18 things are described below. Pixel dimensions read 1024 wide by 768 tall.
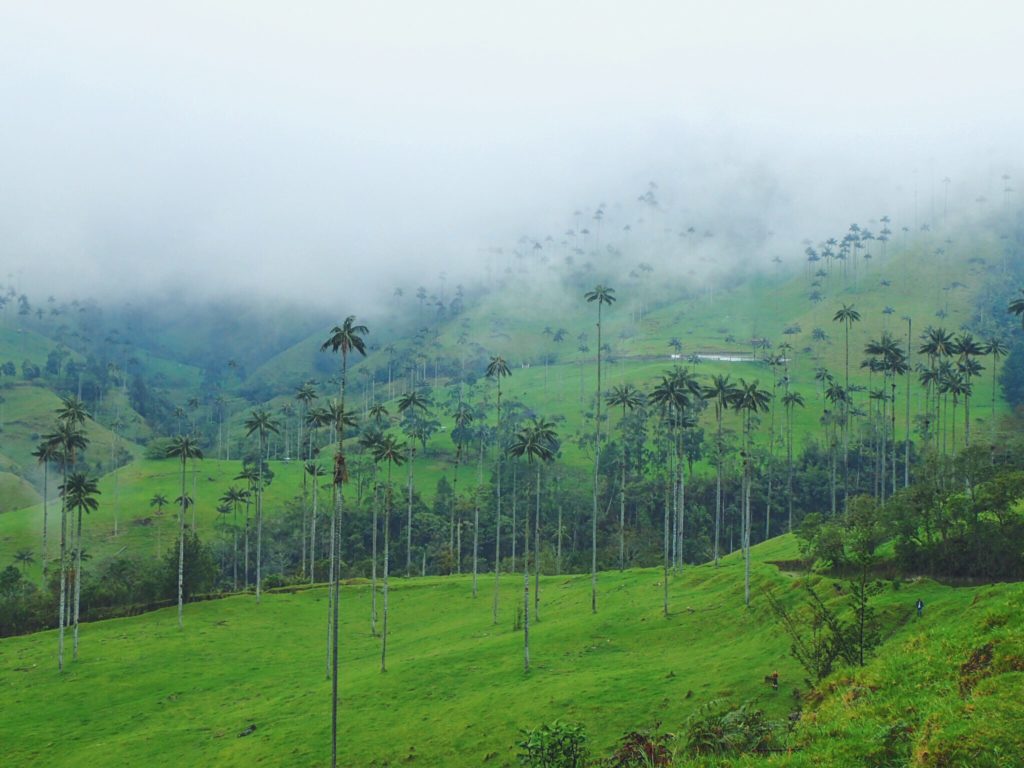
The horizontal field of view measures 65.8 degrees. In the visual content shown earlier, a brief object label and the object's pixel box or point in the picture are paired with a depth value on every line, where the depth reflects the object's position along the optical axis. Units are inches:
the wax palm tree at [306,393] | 5521.7
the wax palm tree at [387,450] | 4463.6
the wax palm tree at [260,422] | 4938.5
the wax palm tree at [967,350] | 4220.0
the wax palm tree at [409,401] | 4899.1
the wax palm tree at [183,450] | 3941.9
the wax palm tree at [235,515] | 5536.4
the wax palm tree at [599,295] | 3481.5
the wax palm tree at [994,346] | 4710.4
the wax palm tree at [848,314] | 5142.7
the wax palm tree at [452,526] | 6197.8
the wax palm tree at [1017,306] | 3887.8
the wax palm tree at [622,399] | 4511.6
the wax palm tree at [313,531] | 4871.1
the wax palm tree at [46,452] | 3604.8
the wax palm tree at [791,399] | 5299.2
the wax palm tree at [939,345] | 4207.7
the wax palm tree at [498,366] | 4057.6
